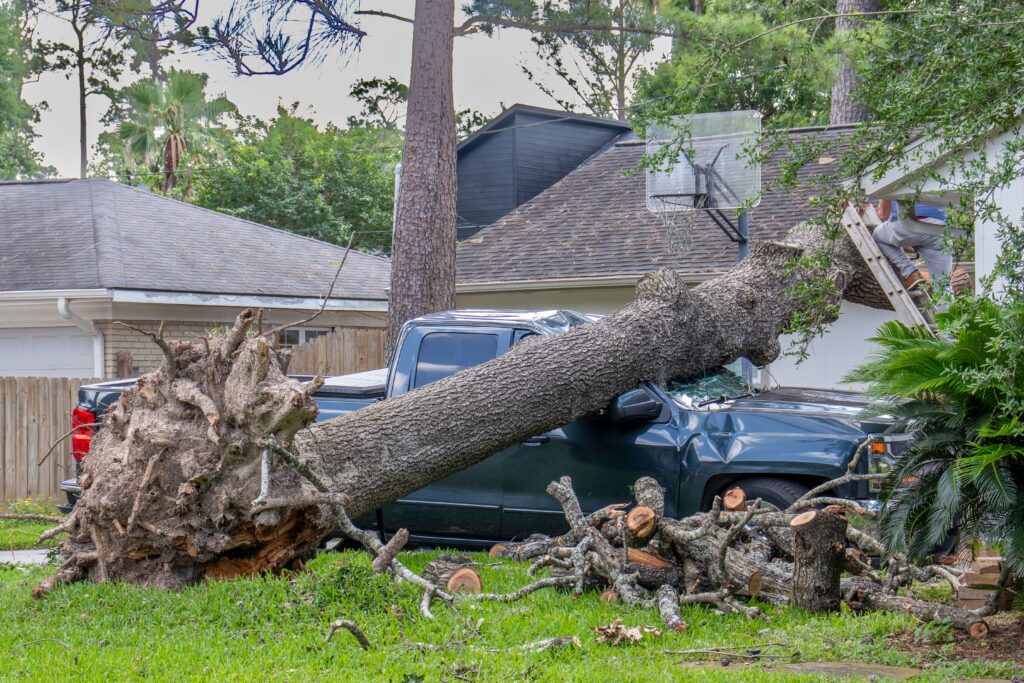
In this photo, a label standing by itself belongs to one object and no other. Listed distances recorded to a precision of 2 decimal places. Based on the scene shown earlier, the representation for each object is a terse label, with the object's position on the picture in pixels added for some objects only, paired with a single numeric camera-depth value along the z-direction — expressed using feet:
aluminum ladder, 69.26
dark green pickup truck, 53.26
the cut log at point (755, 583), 45.34
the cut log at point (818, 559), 42.06
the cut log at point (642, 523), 45.57
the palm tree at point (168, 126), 216.54
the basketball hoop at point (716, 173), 81.92
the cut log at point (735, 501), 49.96
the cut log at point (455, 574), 47.29
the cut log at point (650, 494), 47.39
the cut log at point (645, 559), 46.60
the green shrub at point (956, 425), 31.99
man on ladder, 69.97
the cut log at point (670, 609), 40.81
